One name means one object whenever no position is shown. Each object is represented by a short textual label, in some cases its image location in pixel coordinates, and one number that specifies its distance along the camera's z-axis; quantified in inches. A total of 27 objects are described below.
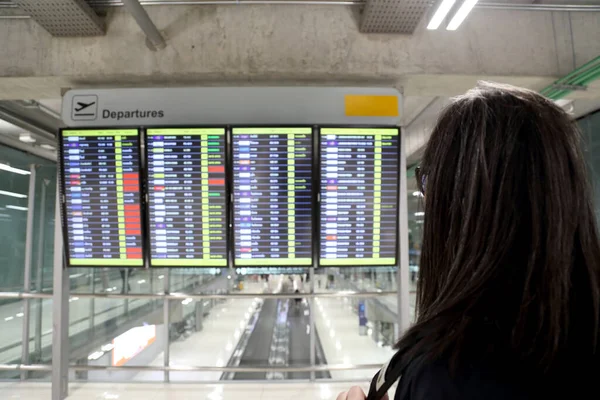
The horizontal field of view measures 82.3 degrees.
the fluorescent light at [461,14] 87.5
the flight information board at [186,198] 110.3
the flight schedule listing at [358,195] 110.7
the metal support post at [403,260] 115.3
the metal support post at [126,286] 234.8
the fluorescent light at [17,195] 192.4
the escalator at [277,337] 300.2
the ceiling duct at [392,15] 105.1
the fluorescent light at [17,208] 192.2
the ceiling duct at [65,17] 104.7
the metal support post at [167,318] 148.6
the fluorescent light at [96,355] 225.8
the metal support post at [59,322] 118.4
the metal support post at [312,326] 143.2
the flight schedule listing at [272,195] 110.4
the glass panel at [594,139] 161.5
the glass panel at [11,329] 180.2
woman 19.5
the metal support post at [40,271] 194.2
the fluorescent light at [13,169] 191.6
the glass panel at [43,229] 191.9
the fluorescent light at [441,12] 87.6
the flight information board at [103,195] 111.1
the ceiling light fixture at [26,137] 188.4
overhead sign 113.9
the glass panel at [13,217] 186.5
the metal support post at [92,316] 245.1
